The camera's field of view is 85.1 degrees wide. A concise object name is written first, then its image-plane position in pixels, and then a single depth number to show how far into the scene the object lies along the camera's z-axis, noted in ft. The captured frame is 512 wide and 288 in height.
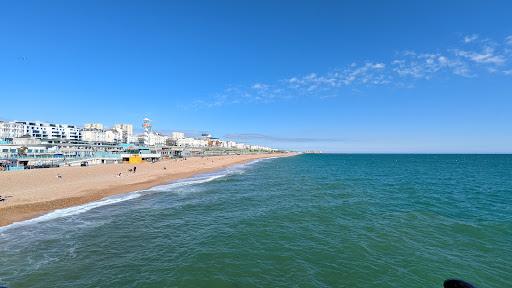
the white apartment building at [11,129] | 387.80
